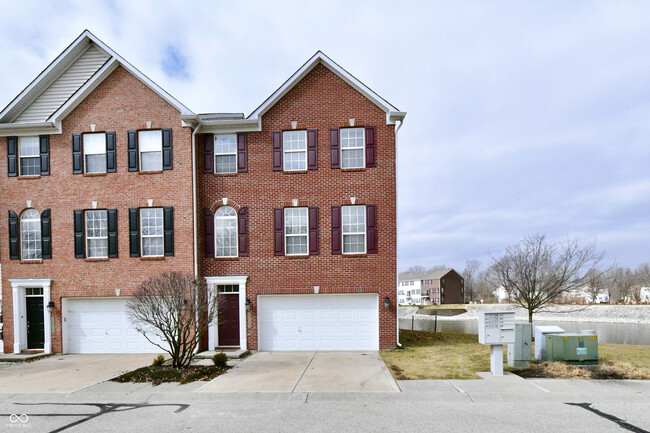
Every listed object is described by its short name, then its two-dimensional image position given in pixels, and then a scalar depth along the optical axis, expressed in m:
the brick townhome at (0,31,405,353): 15.30
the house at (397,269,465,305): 81.94
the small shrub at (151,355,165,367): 12.16
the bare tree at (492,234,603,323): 16.95
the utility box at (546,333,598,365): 11.07
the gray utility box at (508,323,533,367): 11.02
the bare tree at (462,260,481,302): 91.12
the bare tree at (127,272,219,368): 11.66
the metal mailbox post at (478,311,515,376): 10.23
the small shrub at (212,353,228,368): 12.06
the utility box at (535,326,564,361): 11.56
